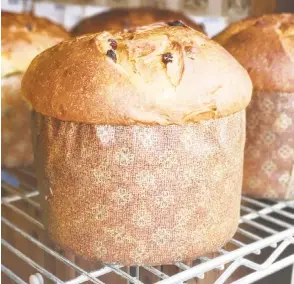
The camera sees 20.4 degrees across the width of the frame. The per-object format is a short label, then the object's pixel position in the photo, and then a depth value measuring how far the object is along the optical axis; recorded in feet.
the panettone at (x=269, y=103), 2.18
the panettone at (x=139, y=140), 1.78
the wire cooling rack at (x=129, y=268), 1.85
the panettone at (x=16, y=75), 2.38
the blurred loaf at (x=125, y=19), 2.80
